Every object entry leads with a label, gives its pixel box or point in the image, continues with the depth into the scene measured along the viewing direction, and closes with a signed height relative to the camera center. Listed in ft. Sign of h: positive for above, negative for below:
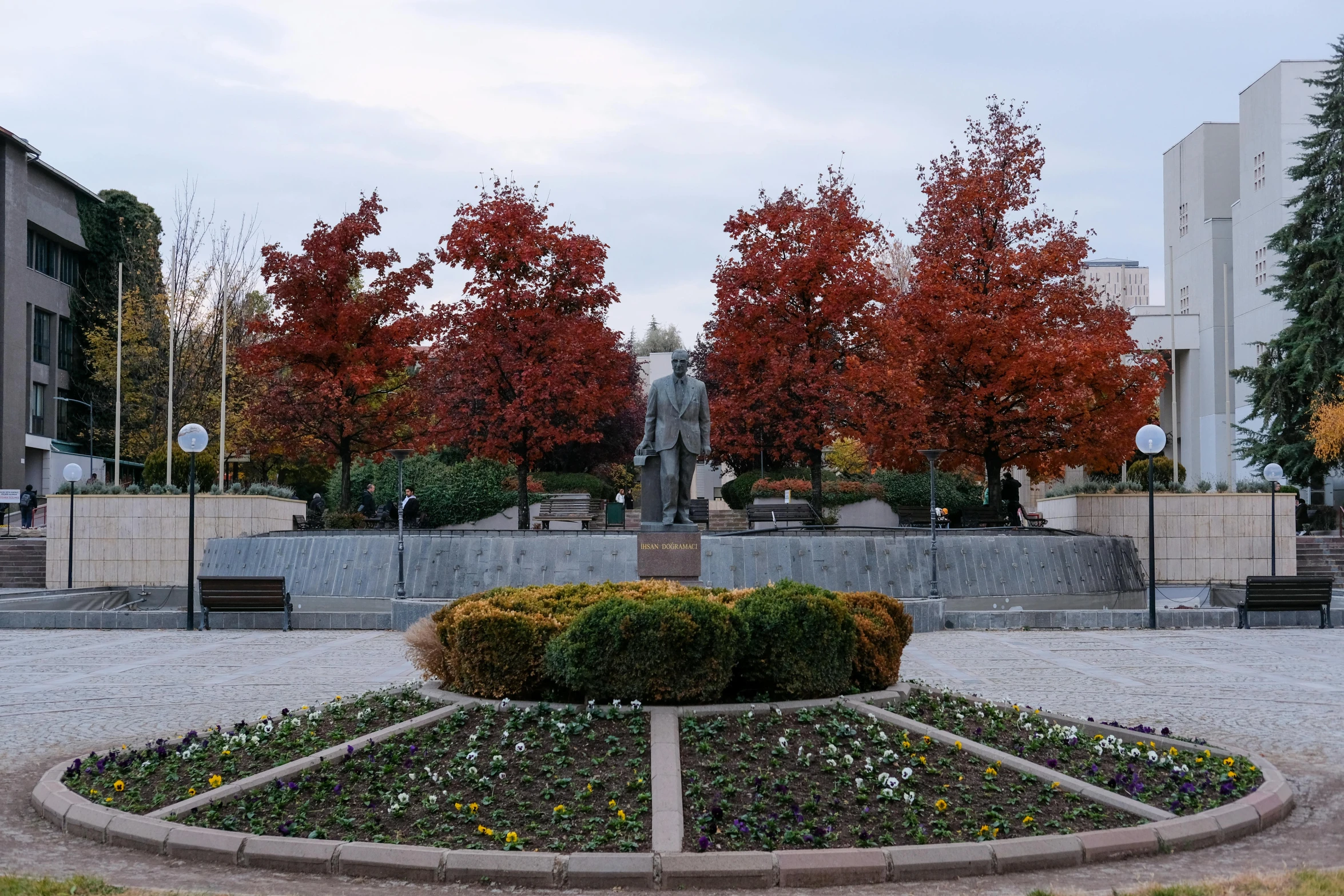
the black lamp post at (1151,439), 61.67 +2.12
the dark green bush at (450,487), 115.65 -0.92
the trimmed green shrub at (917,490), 124.06 -1.03
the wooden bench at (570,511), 105.70 -2.80
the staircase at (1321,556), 90.84 -5.66
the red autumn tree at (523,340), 89.81 +10.25
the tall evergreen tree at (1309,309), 115.24 +16.48
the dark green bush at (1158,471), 115.94 +1.03
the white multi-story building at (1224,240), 143.02 +31.46
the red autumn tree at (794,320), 87.76 +11.74
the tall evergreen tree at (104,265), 166.91 +29.18
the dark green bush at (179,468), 104.98 +0.74
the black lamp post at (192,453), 59.72 +1.18
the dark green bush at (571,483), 127.44 -0.50
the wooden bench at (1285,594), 59.98 -5.51
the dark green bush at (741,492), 123.34 -1.26
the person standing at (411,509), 95.28 -2.49
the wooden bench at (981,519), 87.25 -2.73
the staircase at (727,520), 120.98 -4.18
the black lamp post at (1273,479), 76.02 +0.22
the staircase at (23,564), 89.71 -6.62
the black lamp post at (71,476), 79.36 -0.01
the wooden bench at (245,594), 59.41 -5.70
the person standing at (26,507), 119.14 -3.06
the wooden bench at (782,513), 92.37 -2.58
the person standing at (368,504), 103.96 -2.31
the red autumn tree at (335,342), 92.68 +10.49
